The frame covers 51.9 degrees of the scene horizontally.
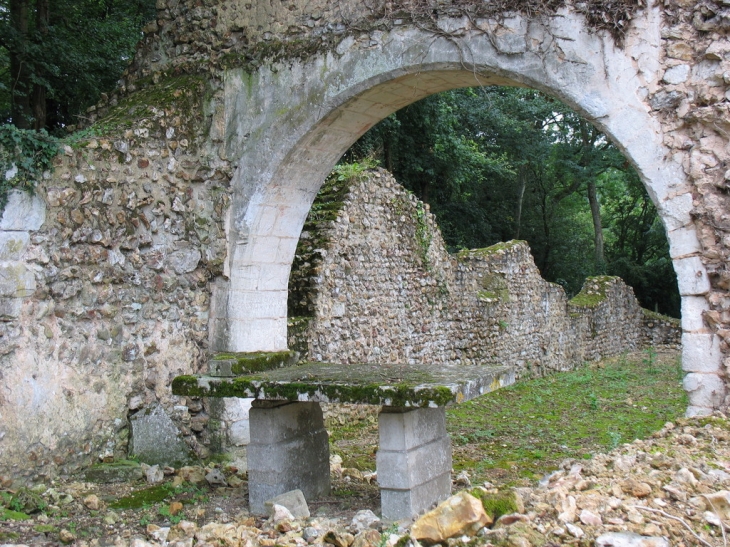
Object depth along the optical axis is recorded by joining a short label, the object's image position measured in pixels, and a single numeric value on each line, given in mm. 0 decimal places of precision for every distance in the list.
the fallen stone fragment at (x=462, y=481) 5539
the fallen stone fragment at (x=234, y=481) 5473
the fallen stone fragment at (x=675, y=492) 3211
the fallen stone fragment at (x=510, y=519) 3215
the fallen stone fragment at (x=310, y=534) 3945
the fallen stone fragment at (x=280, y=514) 4289
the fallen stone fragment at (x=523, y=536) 2969
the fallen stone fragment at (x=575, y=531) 2995
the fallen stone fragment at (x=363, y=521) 4184
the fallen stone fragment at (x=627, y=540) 2840
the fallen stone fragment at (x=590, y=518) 3061
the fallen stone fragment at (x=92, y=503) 4797
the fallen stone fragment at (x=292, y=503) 4449
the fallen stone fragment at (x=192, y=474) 5461
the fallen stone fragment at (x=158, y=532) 4180
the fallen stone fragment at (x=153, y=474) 5395
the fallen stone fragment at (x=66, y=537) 4117
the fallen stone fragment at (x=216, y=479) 5461
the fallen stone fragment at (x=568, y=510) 3131
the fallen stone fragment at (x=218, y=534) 3932
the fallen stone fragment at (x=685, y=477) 3326
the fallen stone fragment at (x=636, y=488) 3287
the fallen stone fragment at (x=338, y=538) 3756
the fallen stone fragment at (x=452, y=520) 3322
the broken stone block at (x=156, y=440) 5652
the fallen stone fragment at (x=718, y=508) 3025
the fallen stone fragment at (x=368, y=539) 3650
